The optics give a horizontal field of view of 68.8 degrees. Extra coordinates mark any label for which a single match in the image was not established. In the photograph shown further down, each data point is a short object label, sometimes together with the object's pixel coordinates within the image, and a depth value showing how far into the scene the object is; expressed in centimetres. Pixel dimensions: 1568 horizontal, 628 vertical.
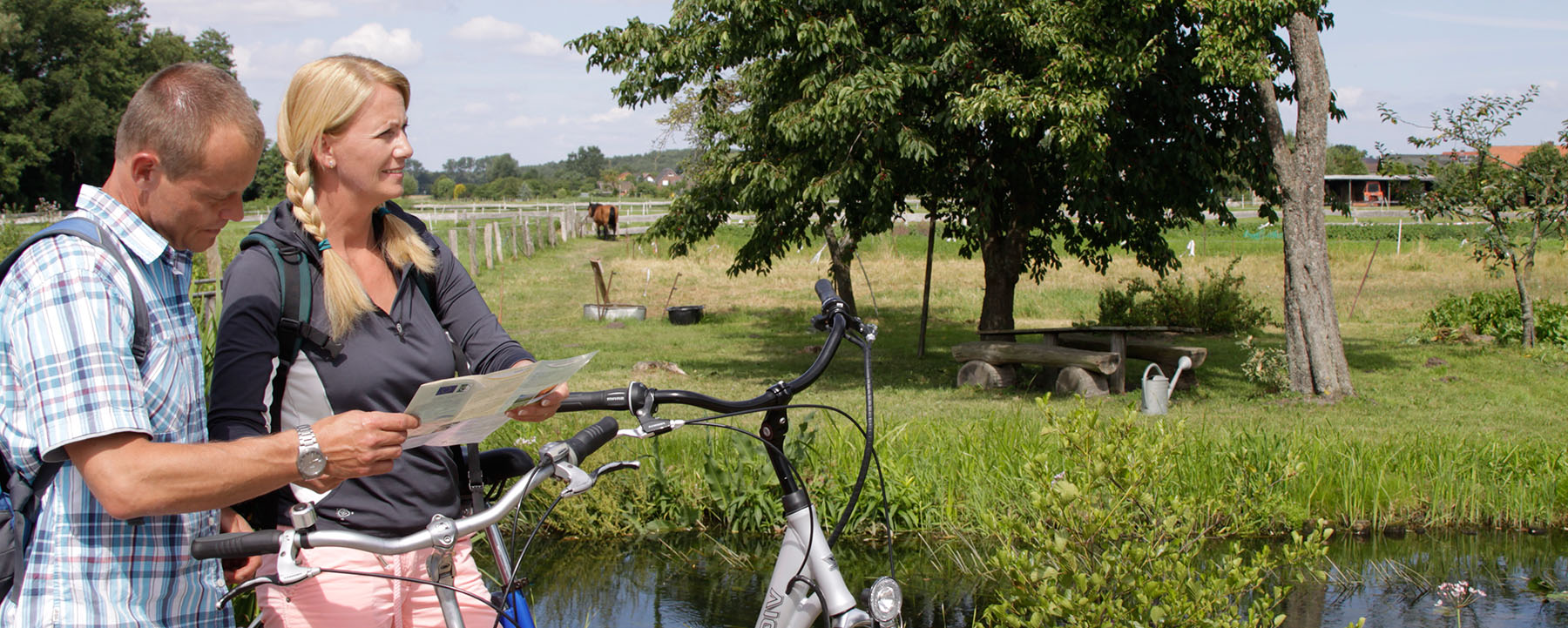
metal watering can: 873
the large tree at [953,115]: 946
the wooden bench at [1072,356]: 1042
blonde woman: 204
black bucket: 1683
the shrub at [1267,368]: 1045
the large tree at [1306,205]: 983
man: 157
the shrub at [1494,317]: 1334
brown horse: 3928
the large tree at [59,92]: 5616
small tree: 1280
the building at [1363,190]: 6248
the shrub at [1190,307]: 1500
